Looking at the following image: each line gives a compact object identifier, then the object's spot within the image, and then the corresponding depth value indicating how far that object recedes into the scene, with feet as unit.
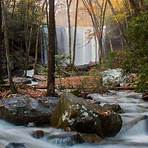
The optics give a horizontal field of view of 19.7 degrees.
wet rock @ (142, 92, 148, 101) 44.23
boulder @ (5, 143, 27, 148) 24.23
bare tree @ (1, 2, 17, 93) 42.30
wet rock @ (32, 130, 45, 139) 28.04
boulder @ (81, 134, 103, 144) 26.94
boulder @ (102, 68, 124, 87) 47.36
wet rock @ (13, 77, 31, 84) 59.21
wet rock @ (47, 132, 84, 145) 26.43
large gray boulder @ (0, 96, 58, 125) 31.60
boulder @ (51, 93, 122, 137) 28.17
